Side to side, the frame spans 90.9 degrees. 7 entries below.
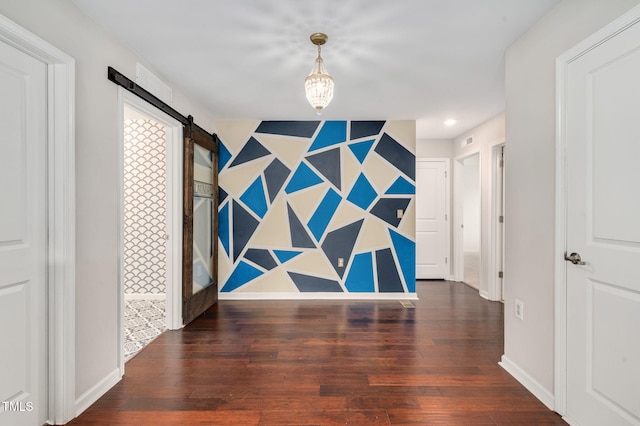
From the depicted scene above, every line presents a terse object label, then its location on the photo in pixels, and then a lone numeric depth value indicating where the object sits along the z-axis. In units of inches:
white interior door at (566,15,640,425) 58.1
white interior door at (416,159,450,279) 213.8
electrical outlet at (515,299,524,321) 88.1
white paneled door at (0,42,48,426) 60.6
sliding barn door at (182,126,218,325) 131.9
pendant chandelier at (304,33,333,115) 80.0
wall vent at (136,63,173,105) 100.0
